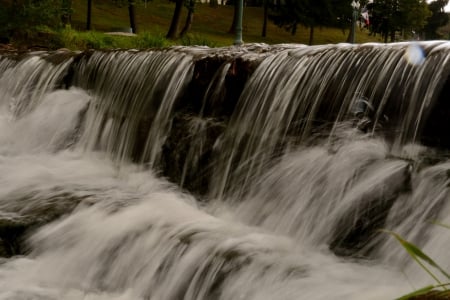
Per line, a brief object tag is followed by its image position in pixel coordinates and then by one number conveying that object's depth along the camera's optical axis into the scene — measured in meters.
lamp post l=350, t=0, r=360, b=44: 21.28
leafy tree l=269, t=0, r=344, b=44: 38.30
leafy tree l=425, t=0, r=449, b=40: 60.78
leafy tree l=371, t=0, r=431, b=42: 43.22
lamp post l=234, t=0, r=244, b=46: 14.08
